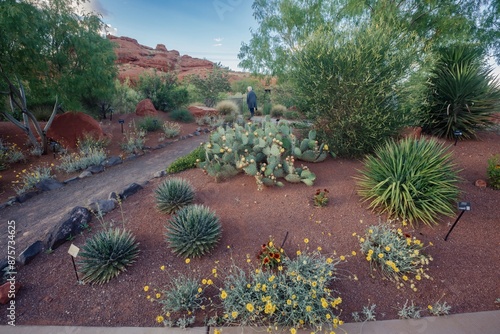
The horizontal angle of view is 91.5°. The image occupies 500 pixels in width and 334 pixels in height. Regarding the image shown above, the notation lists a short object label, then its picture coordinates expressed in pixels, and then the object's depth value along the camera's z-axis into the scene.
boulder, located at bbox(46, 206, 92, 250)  3.70
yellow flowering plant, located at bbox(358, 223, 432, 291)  2.96
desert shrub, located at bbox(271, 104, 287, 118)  16.28
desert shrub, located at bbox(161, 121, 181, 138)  10.66
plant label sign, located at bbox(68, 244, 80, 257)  2.72
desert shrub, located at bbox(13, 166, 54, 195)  6.09
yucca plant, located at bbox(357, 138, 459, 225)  3.75
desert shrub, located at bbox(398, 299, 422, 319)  2.51
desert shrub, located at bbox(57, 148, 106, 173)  7.23
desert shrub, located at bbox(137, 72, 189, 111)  14.87
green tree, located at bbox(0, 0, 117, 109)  6.03
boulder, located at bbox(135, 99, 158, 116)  12.88
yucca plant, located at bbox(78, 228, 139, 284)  3.07
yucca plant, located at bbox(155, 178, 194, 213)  4.25
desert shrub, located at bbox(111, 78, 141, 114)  13.33
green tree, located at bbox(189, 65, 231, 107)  19.55
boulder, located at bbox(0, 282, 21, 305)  2.85
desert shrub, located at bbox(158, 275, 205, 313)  2.59
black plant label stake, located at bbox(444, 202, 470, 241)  3.00
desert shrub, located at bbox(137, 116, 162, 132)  10.86
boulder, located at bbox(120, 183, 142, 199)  5.06
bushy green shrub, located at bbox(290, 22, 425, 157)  5.48
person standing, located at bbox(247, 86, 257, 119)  13.77
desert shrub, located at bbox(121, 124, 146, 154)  8.82
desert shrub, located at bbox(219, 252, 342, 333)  2.39
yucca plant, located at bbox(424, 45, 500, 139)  6.72
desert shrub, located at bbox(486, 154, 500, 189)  4.62
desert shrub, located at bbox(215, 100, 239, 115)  15.32
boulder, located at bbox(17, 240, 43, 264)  3.39
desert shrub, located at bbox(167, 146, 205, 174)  6.32
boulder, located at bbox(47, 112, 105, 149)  8.80
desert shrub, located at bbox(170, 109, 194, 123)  13.36
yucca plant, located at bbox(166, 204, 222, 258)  3.33
